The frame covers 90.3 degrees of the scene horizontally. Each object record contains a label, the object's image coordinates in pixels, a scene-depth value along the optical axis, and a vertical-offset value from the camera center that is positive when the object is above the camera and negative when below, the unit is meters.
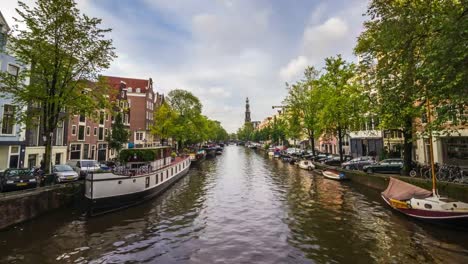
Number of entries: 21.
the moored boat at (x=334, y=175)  28.16 -3.45
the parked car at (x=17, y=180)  15.72 -2.29
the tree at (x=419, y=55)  9.91 +4.74
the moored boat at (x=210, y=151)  76.50 -1.43
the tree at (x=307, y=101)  40.47 +8.62
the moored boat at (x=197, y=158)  51.69 -2.62
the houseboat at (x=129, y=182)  16.09 -2.83
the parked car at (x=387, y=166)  25.69 -2.18
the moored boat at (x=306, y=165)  37.53 -2.94
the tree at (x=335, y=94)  29.81 +7.05
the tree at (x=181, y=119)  53.72 +7.10
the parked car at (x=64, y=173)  20.93 -2.46
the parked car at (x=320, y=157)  40.95 -1.93
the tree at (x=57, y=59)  17.42 +7.02
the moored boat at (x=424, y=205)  12.41 -3.37
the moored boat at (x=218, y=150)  81.81 -1.19
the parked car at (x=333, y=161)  38.15 -2.31
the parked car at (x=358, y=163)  30.06 -2.09
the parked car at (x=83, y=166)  25.27 -2.18
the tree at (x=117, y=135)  41.03 +2.02
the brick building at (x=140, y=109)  63.03 +10.67
